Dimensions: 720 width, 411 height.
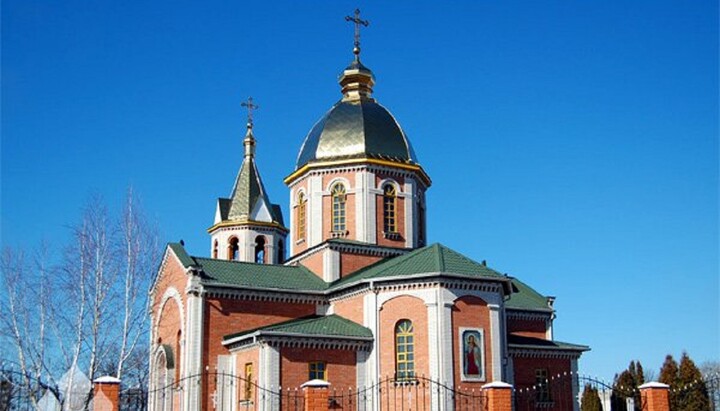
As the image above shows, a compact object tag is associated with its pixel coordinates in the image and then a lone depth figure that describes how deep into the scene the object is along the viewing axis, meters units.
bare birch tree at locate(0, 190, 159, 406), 18.79
